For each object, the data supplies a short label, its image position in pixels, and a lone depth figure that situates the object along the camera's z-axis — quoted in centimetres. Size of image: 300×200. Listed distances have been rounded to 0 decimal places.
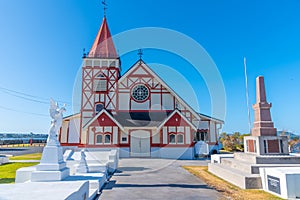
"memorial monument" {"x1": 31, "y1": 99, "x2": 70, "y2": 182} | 660
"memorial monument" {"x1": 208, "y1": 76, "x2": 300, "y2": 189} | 820
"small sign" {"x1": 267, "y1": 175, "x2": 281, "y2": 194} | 677
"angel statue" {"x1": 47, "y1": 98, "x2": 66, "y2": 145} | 728
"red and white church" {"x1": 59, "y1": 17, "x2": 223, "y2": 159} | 2020
